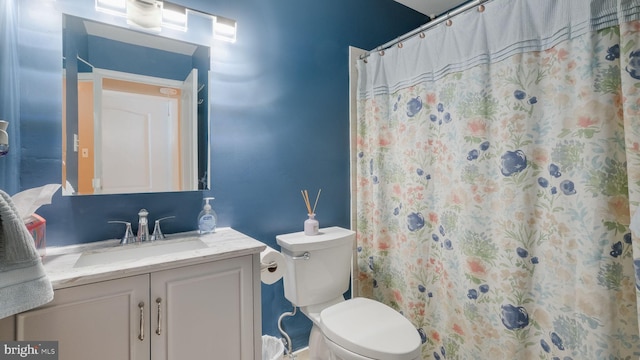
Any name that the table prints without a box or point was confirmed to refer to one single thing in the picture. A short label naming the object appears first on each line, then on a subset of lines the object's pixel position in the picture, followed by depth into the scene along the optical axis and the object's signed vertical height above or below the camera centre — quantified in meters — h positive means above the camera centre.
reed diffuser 1.67 -0.26
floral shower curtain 0.98 -0.01
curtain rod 1.31 +0.82
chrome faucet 1.25 -0.20
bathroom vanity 0.85 -0.40
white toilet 1.19 -0.67
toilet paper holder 1.24 -0.38
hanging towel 0.66 -0.20
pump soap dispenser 1.38 -0.19
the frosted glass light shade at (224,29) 1.44 +0.78
